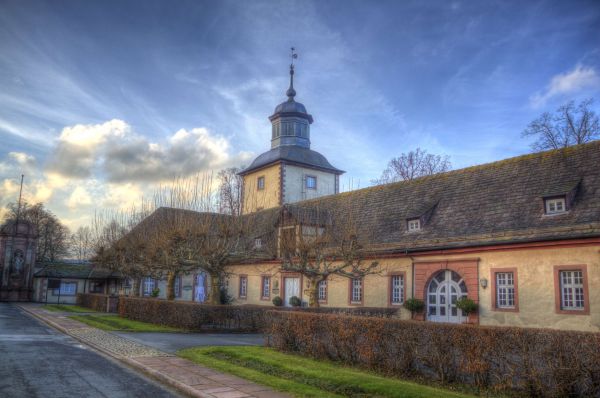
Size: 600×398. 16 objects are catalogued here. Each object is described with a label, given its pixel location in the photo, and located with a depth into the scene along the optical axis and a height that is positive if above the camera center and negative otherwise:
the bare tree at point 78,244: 75.19 +4.56
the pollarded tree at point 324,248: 21.28 +1.38
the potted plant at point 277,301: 28.42 -1.14
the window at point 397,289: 22.33 -0.28
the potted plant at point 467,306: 18.88 -0.78
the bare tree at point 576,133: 33.15 +9.86
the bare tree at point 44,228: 67.06 +6.08
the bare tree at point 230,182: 51.34 +10.53
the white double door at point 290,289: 28.70 -0.46
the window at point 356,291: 24.39 -0.44
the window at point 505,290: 18.33 -0.18
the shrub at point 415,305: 20.66 -0.86
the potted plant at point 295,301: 26.92 -1.05
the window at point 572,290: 16.58 -0.13
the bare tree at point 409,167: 43.69 +9.82
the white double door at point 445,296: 20.09 -0.47
